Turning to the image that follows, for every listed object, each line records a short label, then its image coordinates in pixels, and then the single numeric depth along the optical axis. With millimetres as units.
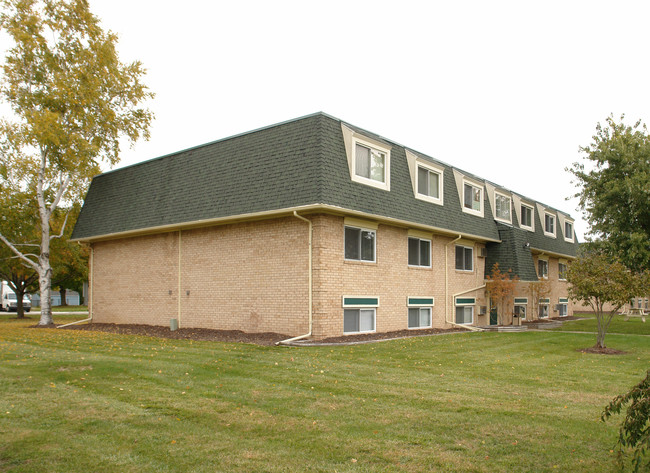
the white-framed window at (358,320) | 16369
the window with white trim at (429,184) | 20109
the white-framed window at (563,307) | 33594
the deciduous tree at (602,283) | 14236
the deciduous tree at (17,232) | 29000
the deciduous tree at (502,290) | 23062
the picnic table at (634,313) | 38225
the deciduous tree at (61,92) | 23406
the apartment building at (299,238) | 15695
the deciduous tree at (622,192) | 20375
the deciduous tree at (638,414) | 4371
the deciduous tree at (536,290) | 25812
